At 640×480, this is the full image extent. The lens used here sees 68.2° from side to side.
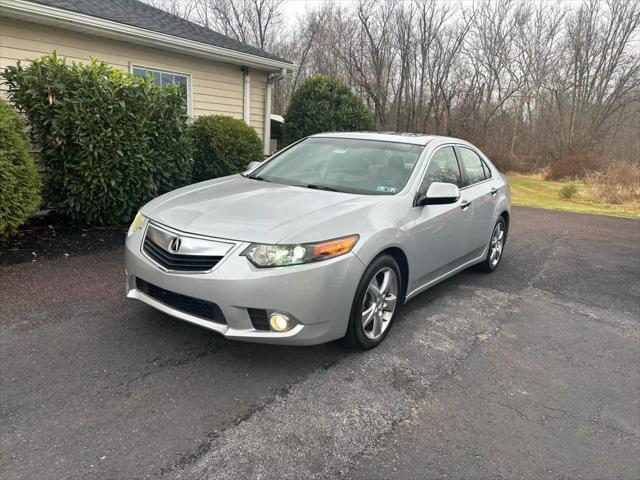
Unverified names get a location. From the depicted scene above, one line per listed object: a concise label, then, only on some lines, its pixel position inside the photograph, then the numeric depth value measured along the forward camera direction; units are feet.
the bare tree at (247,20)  109.70
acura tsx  9.55
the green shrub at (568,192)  52.28
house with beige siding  22.88
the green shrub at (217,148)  27.45
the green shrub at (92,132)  18.81
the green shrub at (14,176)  16.12
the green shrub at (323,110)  37.09
